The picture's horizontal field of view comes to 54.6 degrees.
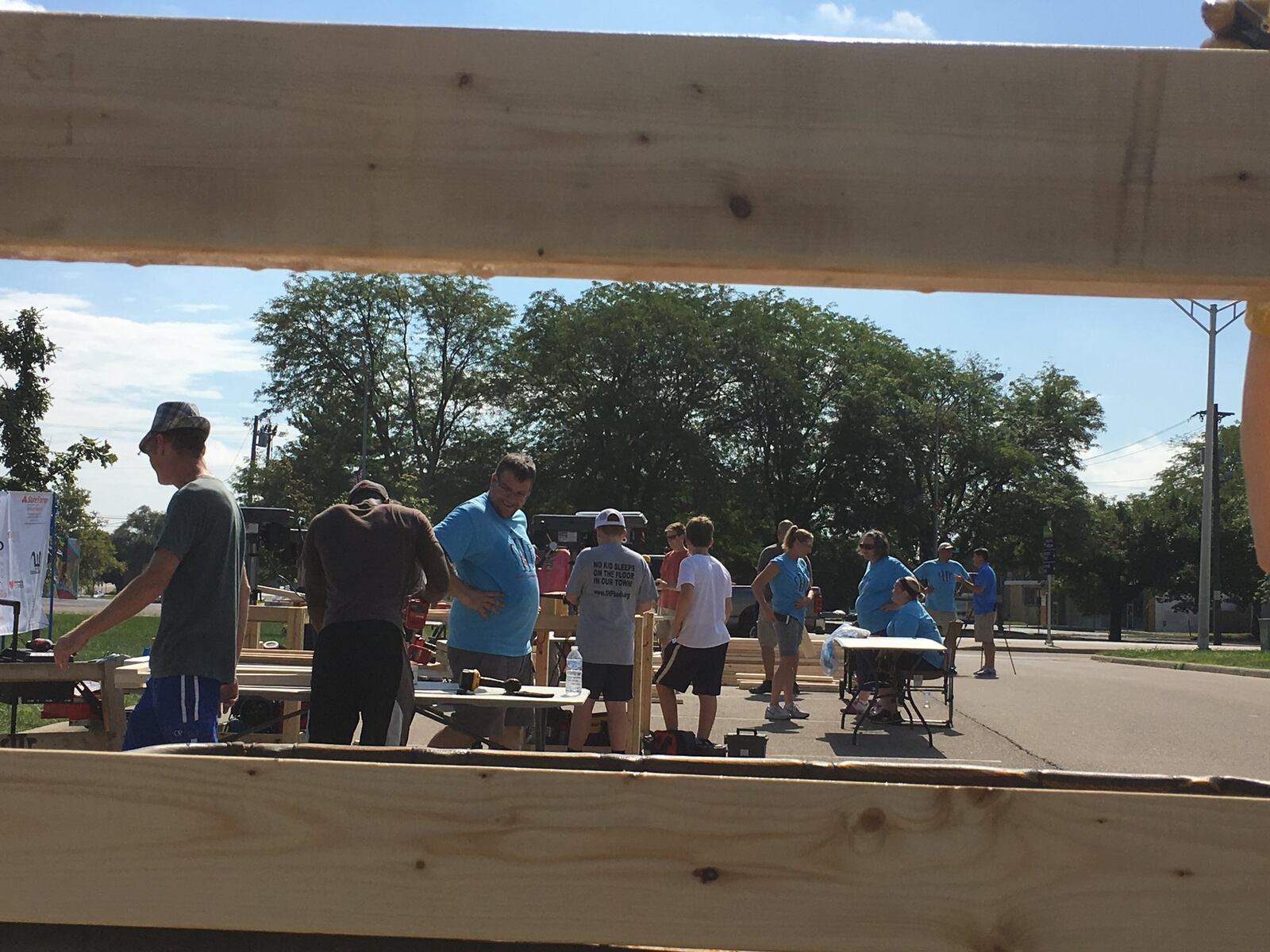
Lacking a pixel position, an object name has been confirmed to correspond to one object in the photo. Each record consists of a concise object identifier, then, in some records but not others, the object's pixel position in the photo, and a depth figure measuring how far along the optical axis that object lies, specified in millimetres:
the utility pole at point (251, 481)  44616
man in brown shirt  4590
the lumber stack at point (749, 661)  15836
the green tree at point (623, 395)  46500
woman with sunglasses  11086
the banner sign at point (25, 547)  10328
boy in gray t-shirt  7242
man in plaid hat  3793
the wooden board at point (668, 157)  1507
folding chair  10406
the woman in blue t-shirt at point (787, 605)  11180
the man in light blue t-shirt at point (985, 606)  16689
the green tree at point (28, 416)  20375
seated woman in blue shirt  10648
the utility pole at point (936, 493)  47800
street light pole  27516
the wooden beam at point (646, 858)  1352
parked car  25859
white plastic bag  10500
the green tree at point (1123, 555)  53531
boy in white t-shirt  8789
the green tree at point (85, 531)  32406
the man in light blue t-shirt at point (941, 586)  14969
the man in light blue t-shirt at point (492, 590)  5832
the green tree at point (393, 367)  48406
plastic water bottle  6346
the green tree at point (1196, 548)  53531
